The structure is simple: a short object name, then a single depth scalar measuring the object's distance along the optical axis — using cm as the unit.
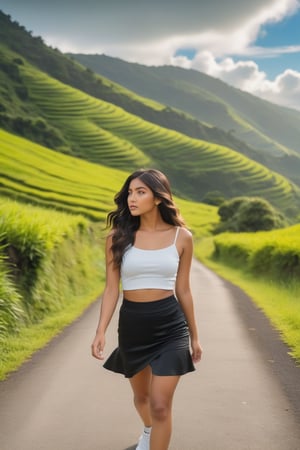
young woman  427
